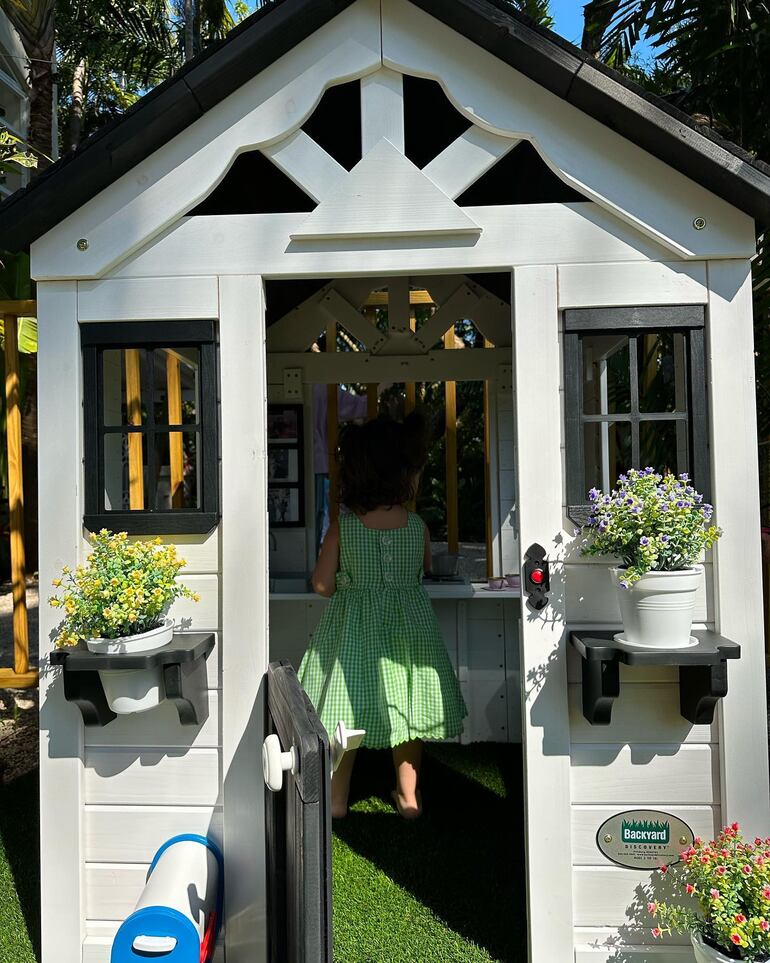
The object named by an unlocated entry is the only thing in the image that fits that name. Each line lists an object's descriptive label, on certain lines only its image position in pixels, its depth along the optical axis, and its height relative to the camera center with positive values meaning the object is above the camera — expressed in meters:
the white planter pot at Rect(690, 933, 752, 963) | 2.13 -1.31
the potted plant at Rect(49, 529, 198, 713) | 2.38 -0.33
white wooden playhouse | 2.51 +0.50
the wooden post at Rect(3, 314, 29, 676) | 3.04 +0.05
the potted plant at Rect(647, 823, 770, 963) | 2.11 -1.16
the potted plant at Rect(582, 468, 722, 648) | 2.29 -0.18
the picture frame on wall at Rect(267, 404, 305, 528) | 5.17 +0.17
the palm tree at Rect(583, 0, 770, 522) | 3.93 +2.30
